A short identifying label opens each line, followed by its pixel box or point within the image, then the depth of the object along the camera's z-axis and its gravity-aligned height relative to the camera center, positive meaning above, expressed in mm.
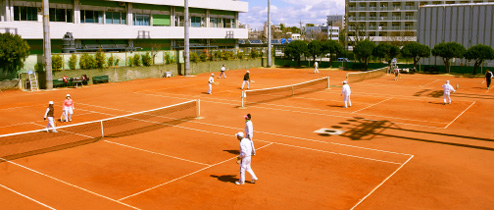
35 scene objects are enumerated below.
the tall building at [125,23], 52938 +6086
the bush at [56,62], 43656 +325
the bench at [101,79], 47219 -1412
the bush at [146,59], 54094 +811
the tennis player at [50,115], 22078 -2438
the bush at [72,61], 45812 +447
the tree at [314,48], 71125 +2931
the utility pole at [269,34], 72688 +5211
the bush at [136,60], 53125 +678
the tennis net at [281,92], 34062 -2117
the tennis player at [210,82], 37594 -1367
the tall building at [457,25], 71500 +6885
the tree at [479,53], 57812 +1851
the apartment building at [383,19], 123688 +13594
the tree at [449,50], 59781 +2292
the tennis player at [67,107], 25750 -2389
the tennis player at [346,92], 30969 -1737
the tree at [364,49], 66250 +2627
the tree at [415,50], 63188 +2393
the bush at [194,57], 60719 +1216
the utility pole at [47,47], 40688 +1676
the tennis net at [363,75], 49966 -1023
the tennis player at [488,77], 42097 -891
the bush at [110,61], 49812 +507
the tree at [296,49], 71562 +2794
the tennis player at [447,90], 32969 -1668
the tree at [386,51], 64919 +2313
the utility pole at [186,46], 54375 +2475
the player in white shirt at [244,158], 14531 -2975
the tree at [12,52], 39594 +1151
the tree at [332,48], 71000 +2964
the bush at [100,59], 48062 +698
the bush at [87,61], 46844 +464
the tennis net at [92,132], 19469 -3337
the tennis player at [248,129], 18594 -2604
